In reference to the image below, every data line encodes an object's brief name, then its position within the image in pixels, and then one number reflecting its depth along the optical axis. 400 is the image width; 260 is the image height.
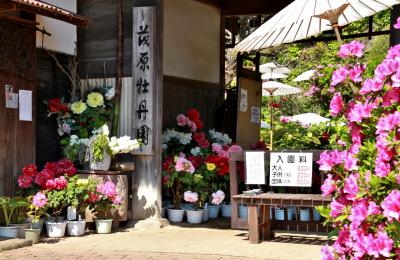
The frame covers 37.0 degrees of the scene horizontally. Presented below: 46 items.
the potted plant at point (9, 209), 7.90
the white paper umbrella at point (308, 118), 16.57
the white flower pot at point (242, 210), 9.43
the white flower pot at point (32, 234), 7.81
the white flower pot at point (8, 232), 7.93
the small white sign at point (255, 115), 12.34
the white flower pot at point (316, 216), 8.78
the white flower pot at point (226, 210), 10.72
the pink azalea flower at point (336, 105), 3.86
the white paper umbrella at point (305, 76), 16.64
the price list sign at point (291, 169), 7.98
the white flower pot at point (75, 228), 8.57
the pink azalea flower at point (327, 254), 3.71
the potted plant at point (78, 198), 8.45
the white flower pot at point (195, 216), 9.91
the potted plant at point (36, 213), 7.83
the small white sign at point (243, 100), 11.64
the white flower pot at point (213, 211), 10.46
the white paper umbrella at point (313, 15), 6.46
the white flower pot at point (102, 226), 8.81
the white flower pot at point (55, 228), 8.39
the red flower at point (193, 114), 10.88
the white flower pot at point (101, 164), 9.13
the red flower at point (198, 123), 10.90
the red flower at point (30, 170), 8.45
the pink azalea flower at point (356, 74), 3.84
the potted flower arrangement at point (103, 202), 8.66
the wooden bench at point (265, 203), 7.39
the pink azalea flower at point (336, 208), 3.70
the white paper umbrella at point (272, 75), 17.43
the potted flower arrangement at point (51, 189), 8.37
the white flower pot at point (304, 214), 8.97
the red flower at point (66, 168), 8.84
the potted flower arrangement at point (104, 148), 9.00
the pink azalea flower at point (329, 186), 3.80
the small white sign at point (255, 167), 8.26
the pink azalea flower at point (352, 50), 3.97
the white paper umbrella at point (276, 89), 16.72
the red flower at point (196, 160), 9.99
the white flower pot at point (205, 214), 10.15
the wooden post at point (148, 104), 9.31
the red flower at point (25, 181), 8.38
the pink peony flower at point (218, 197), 9.85
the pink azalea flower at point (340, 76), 3.87
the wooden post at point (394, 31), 7.91
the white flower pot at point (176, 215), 9.96
